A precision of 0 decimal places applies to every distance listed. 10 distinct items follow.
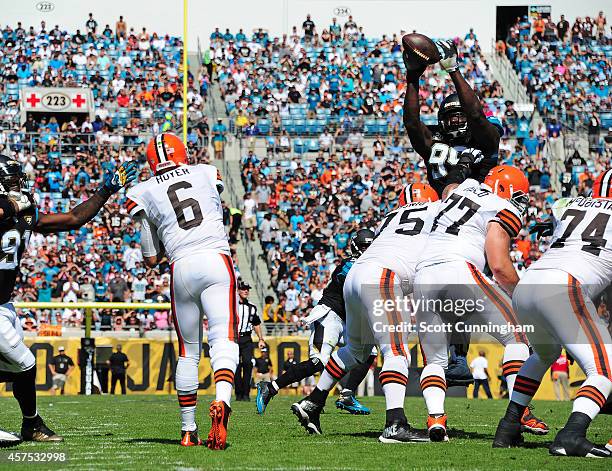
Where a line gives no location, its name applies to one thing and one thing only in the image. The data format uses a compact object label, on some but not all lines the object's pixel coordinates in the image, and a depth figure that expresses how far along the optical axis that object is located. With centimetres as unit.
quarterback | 1425
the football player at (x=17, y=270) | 1472
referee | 2952
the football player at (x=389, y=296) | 1480
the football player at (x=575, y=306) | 1303
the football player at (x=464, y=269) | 1461
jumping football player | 1680
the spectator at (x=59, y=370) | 3566
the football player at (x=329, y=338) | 2156
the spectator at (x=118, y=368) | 3569
